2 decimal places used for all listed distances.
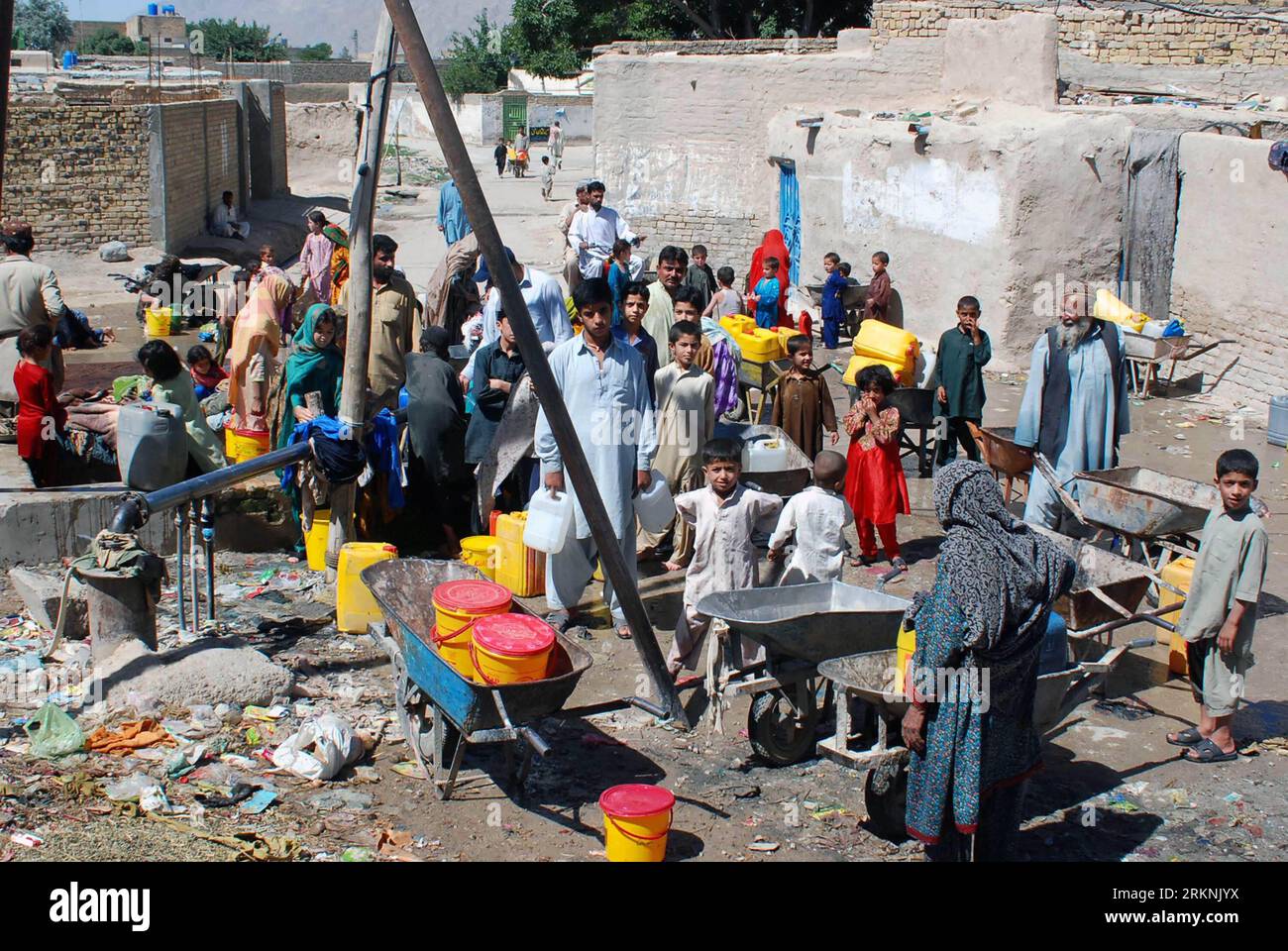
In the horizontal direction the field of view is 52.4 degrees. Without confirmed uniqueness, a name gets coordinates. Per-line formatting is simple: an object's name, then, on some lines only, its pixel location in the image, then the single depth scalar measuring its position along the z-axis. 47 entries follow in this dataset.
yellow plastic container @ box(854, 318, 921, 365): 10.23
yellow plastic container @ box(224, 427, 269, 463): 8.84
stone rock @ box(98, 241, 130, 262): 19.36
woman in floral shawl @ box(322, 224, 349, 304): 11.88
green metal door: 51.41
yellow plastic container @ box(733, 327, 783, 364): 10.84
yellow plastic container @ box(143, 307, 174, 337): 14.94
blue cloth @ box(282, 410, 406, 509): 8.02
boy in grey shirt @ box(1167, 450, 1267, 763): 5.64
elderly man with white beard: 7.77
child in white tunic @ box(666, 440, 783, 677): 6.38
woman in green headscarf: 8.11
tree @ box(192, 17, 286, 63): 70.19
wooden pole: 7.75
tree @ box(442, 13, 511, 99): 62.69
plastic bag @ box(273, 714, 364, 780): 5.41
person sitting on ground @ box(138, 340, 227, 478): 7.94
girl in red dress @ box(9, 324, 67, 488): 8.02
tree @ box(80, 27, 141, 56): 76.62
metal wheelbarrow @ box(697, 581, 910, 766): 5.49
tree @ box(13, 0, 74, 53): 80.62
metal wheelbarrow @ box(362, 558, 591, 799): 4.91
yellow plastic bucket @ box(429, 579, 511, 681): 5.41
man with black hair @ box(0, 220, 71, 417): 9.05
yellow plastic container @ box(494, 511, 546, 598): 7.61
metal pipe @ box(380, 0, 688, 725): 5.22
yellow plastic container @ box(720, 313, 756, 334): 11.02
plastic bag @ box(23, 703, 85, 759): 5.36
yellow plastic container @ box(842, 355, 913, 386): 10.23
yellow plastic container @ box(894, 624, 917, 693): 5.35
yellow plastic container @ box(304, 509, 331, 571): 7.86
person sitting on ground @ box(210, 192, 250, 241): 22.73
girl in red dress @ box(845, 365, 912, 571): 8.20
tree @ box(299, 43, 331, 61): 87.31
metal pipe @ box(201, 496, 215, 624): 6.59
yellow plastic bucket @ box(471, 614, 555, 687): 5.07
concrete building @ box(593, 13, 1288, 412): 13.05
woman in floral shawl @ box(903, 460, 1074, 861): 4.38
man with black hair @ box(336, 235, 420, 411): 9.10
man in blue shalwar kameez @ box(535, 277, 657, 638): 6.80
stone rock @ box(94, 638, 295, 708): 5.78
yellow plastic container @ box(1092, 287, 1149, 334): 13.17
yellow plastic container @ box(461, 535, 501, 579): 7.75
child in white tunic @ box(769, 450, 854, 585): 6.41
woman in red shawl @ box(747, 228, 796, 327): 15.25
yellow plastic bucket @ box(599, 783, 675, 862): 4.75
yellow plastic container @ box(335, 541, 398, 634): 6.99
